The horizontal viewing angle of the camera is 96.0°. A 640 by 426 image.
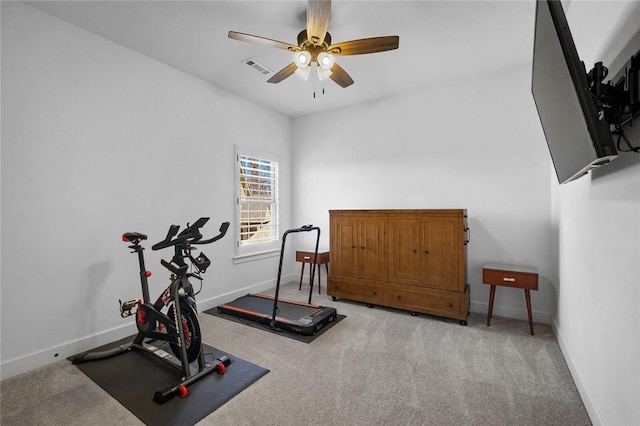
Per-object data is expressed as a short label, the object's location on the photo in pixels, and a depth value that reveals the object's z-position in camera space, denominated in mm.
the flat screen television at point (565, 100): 1200
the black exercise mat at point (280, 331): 3029
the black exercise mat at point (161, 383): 1937
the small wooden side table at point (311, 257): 4554
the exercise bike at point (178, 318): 2254
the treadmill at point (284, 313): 3160
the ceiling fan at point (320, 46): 2217
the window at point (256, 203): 4445
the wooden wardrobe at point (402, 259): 3379
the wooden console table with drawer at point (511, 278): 3029
